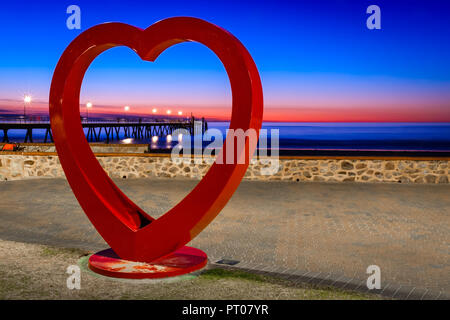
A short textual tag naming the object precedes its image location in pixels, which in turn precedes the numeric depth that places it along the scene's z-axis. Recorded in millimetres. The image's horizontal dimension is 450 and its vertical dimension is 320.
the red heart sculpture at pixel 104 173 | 4398
